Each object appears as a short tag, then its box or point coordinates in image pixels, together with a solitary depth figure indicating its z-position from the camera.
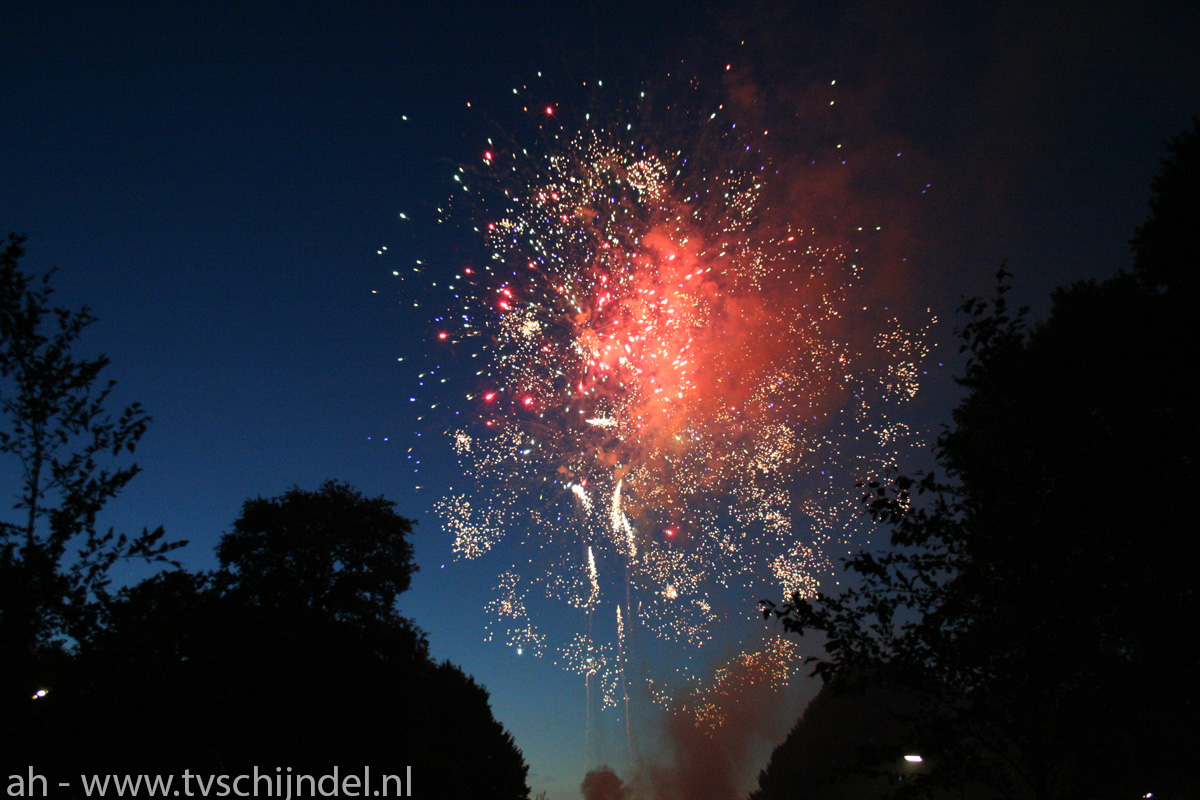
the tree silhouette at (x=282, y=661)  6.15
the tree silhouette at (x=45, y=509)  5.57
